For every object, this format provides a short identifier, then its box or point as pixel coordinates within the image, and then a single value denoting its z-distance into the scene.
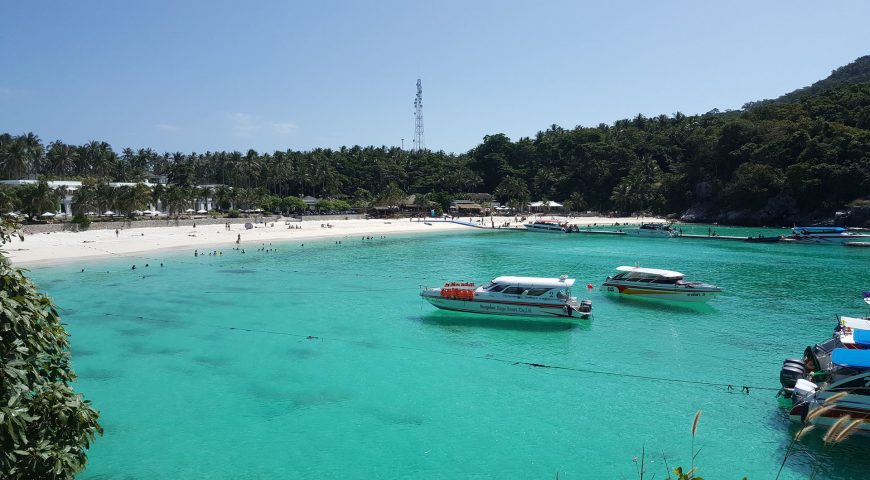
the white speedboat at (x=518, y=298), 33.38
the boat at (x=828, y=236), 79.12
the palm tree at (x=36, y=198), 75.00
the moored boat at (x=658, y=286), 38.81
